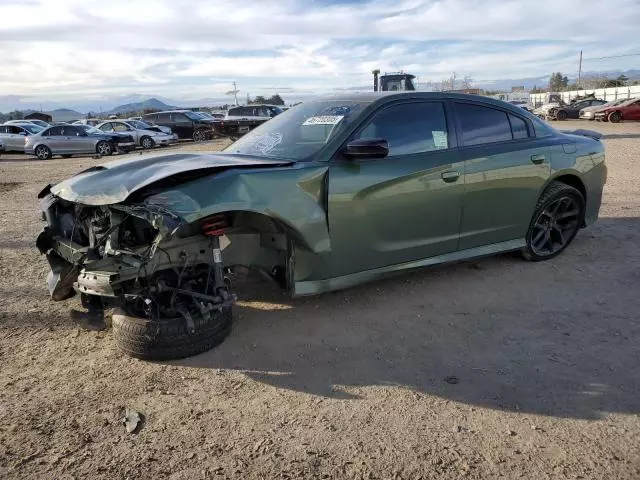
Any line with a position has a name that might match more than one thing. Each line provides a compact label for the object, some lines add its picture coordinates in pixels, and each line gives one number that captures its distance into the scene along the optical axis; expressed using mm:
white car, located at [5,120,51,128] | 26495
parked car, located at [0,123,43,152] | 25141
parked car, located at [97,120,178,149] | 24328
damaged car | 3402
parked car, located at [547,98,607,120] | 34125
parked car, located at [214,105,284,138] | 24922
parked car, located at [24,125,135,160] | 22109
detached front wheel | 3438
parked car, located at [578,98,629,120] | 29903
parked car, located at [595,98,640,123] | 28547
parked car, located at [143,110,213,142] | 28281
